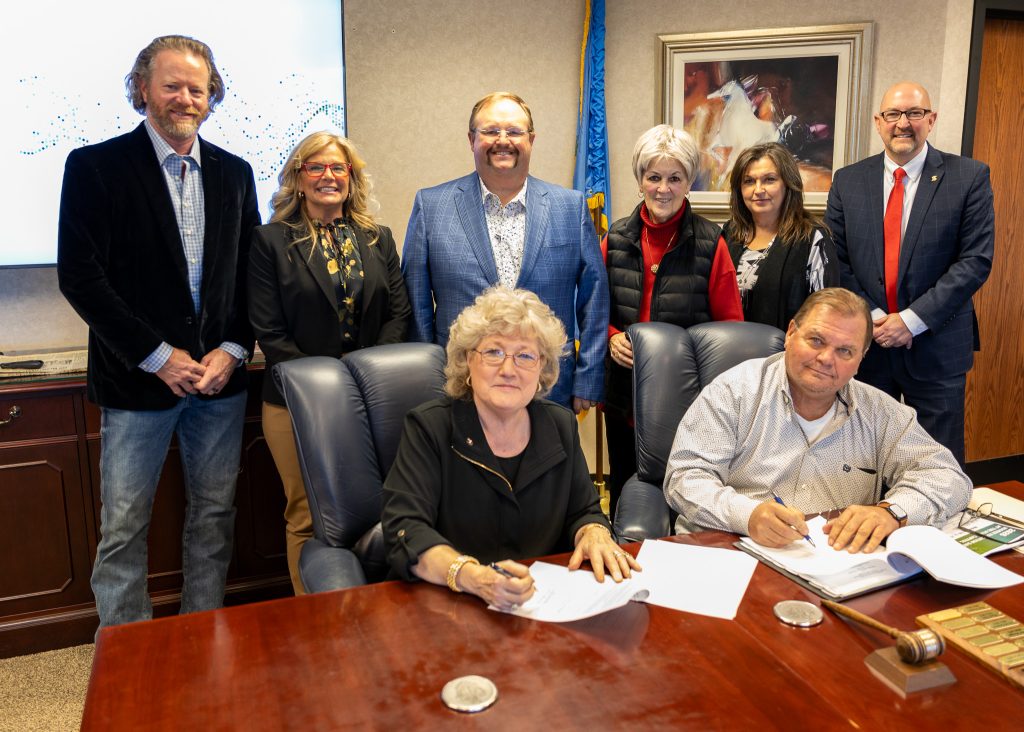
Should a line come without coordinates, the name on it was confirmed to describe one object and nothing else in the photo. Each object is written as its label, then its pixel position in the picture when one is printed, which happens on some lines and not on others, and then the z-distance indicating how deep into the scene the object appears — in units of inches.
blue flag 144.6
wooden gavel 44.4
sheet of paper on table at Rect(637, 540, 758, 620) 53.7
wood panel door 150.9
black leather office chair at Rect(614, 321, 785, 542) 85.6
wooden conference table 41.7
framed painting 142.9
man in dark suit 108.3
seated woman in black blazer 65.3
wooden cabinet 99.9
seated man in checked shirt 72.7
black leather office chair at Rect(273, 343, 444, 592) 69.5
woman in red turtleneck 101.0
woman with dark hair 102.7
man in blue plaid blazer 98.3
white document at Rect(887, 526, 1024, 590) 55.4
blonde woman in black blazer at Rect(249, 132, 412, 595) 93.5
